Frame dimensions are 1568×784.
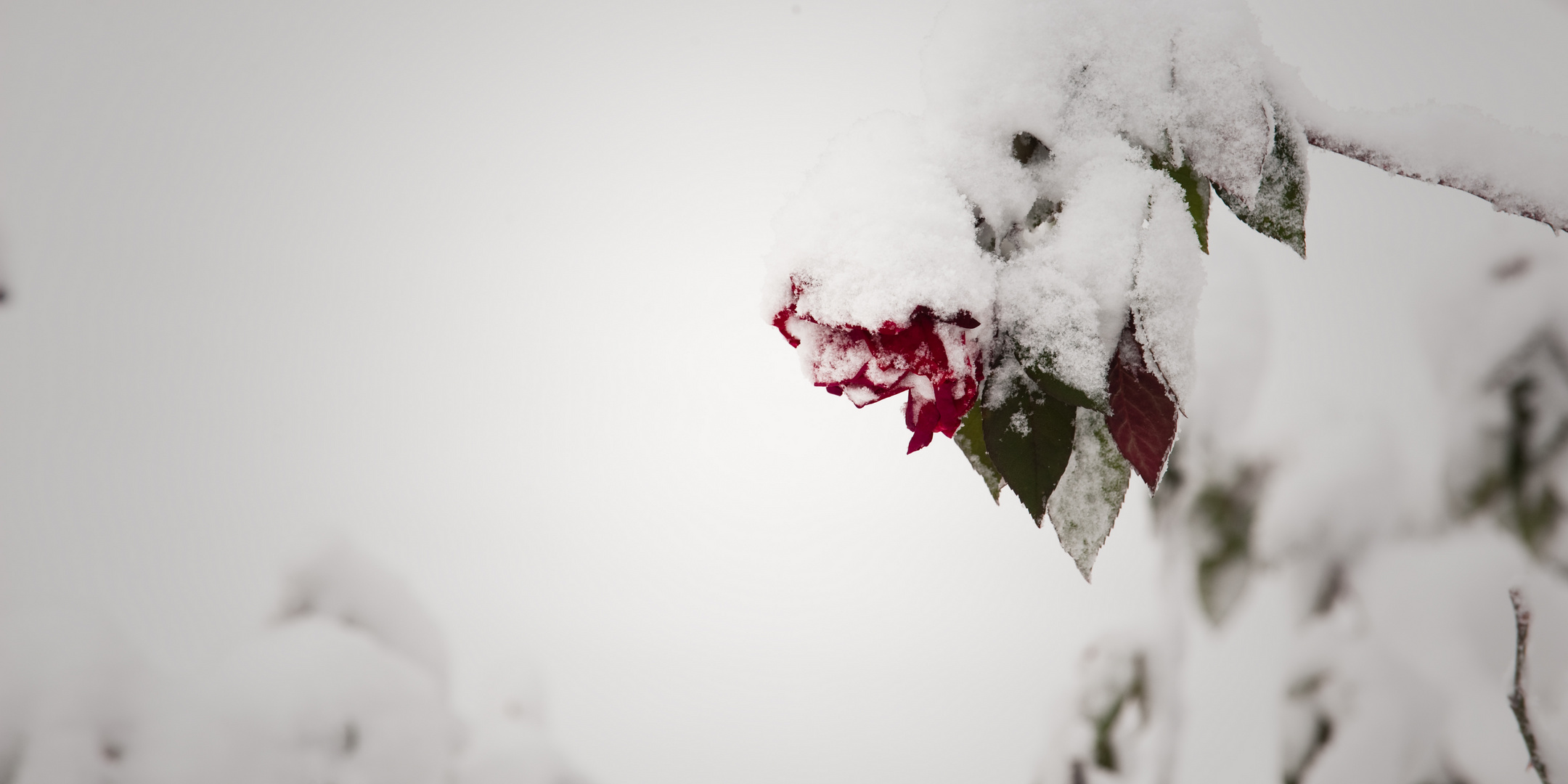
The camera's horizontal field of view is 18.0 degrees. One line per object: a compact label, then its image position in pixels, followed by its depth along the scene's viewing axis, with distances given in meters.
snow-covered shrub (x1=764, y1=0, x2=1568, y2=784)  1.47
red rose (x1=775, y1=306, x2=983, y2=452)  1.47
